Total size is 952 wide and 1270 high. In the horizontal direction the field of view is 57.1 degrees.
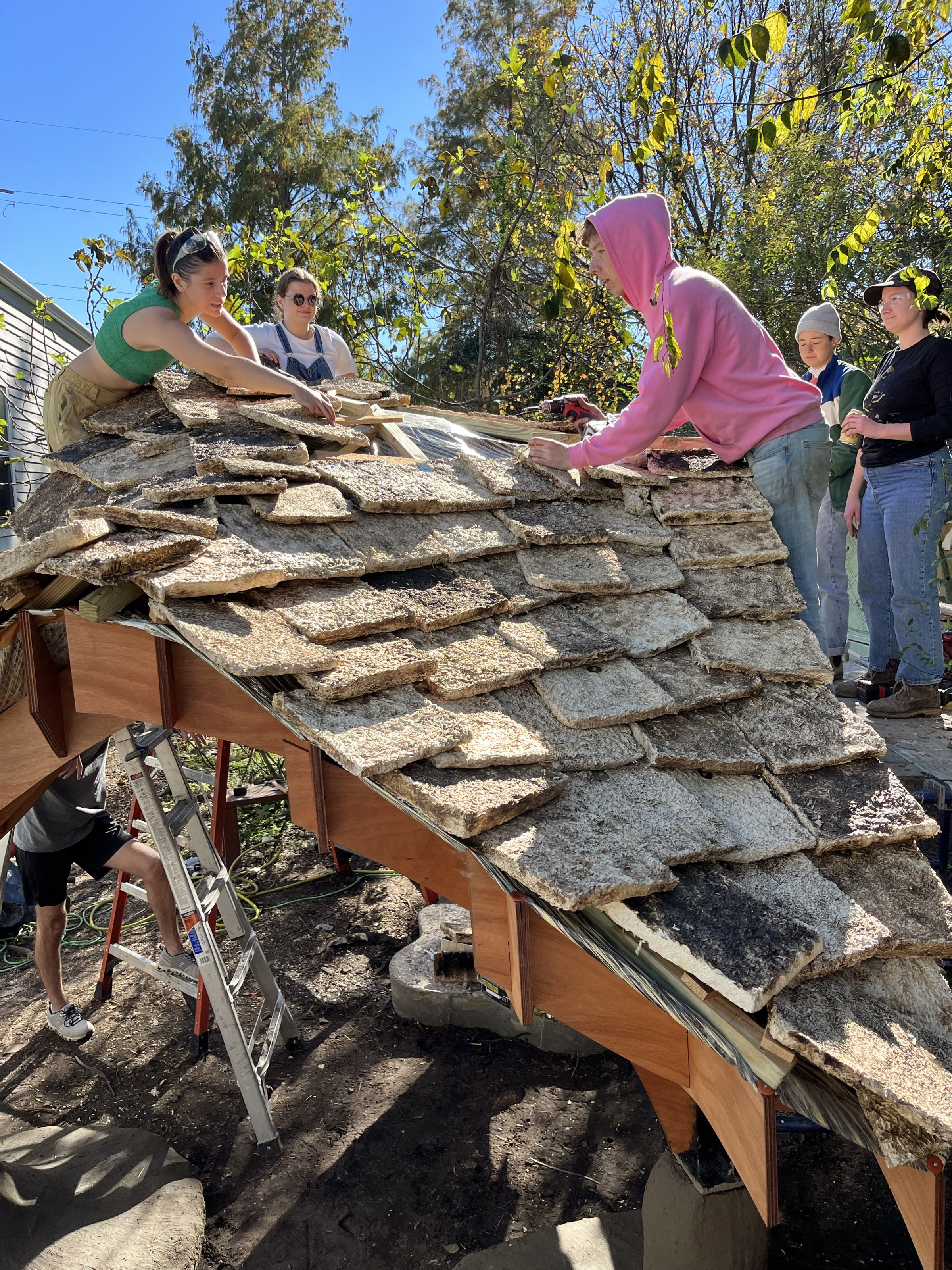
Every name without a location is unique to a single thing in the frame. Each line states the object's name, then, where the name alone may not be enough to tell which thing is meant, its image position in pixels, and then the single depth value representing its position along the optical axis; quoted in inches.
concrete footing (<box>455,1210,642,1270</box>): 121.8
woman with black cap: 162.1
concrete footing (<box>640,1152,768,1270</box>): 111.1
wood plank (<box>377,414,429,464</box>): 120.3
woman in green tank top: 120.5
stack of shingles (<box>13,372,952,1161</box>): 62.5
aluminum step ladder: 146.6
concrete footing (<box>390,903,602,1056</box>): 175.9
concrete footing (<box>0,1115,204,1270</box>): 129.3
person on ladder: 176.4
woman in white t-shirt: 181.3
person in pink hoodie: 112.5
